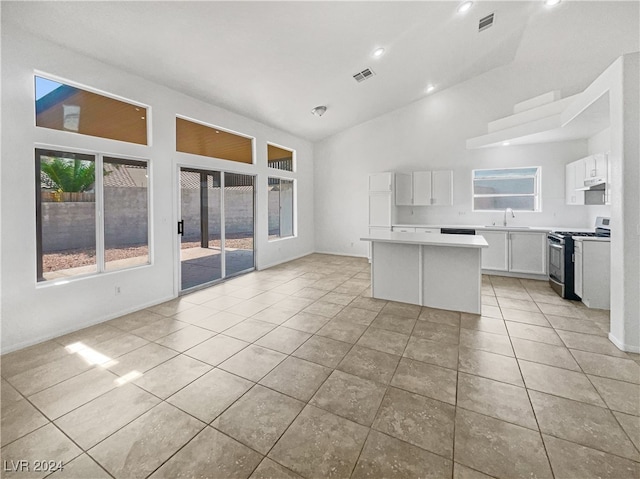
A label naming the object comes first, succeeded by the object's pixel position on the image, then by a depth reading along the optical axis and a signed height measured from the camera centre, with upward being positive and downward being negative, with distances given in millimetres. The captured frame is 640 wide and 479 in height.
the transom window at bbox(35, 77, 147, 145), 3049 +1522
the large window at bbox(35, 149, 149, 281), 3115 +291
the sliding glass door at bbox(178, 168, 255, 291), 4707 +226
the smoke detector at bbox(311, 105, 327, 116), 5987 +2740
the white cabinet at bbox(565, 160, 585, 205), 4734 +917
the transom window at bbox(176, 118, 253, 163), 4559 +1731
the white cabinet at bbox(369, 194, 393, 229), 6816 +596
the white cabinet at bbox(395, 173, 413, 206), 6758 +1117
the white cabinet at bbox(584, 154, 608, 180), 4013 +1008
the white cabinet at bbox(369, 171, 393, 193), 6780 +1308
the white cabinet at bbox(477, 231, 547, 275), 5191 -369
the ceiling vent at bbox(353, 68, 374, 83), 4834 +2867
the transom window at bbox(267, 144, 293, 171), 6740 +1993
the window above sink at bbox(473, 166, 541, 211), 5887 +976
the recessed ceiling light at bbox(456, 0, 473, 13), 3590 +3010
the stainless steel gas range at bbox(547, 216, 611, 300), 4125 -398
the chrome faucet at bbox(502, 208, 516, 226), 5992 +412
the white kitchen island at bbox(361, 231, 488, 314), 3686 -510
